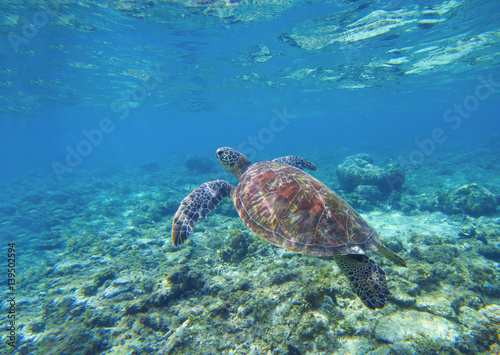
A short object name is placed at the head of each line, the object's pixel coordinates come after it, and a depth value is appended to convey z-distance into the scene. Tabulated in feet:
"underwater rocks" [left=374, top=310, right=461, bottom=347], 8.06
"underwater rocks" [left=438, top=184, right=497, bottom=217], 24.34
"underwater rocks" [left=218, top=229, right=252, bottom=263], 15.60
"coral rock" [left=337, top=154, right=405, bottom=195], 33.37
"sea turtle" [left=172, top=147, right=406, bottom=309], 9.52
